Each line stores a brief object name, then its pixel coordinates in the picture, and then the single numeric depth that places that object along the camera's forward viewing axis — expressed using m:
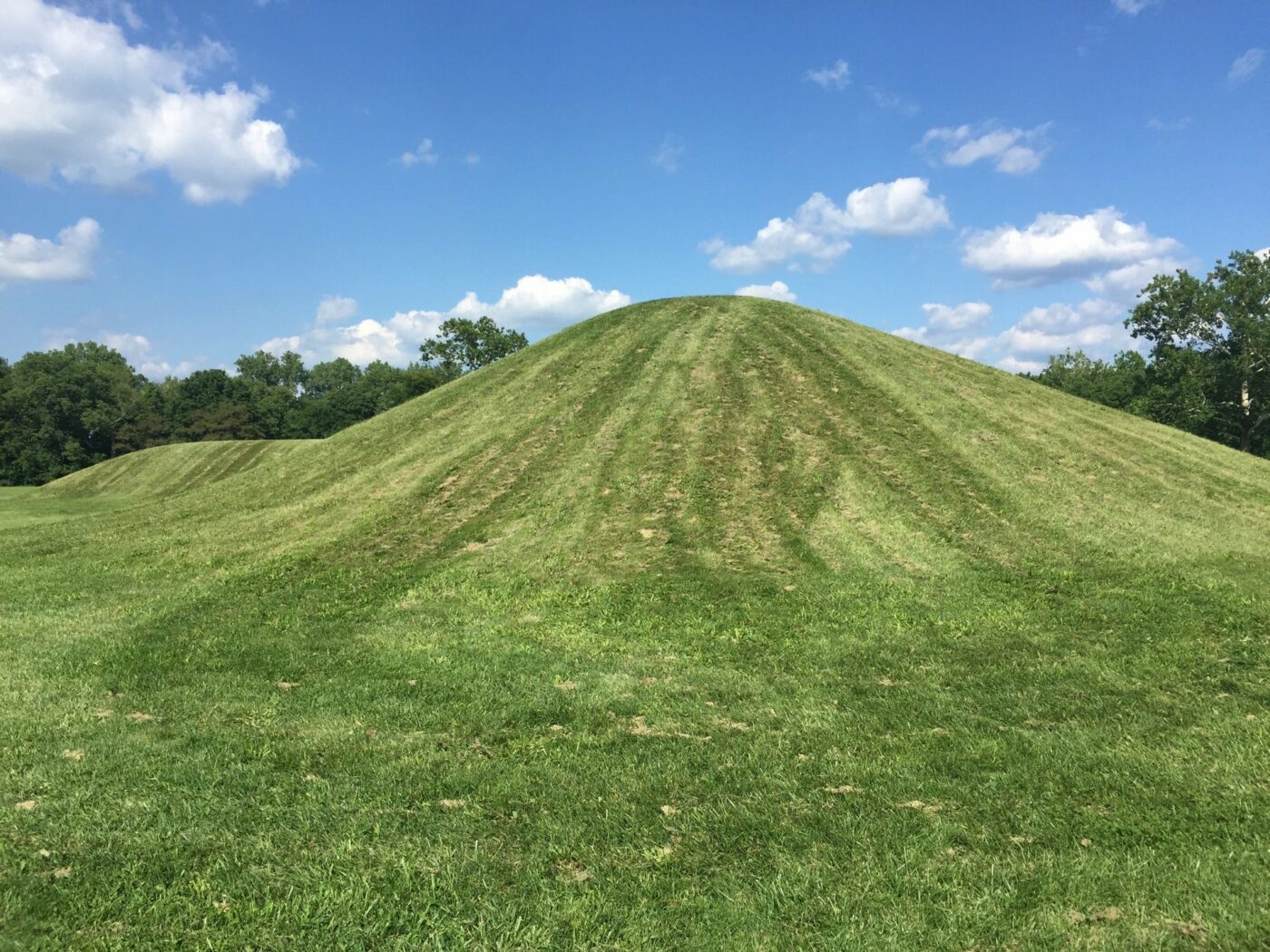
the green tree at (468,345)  96.69
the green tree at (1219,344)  59.09
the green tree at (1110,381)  71.62
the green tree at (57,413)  98.12
